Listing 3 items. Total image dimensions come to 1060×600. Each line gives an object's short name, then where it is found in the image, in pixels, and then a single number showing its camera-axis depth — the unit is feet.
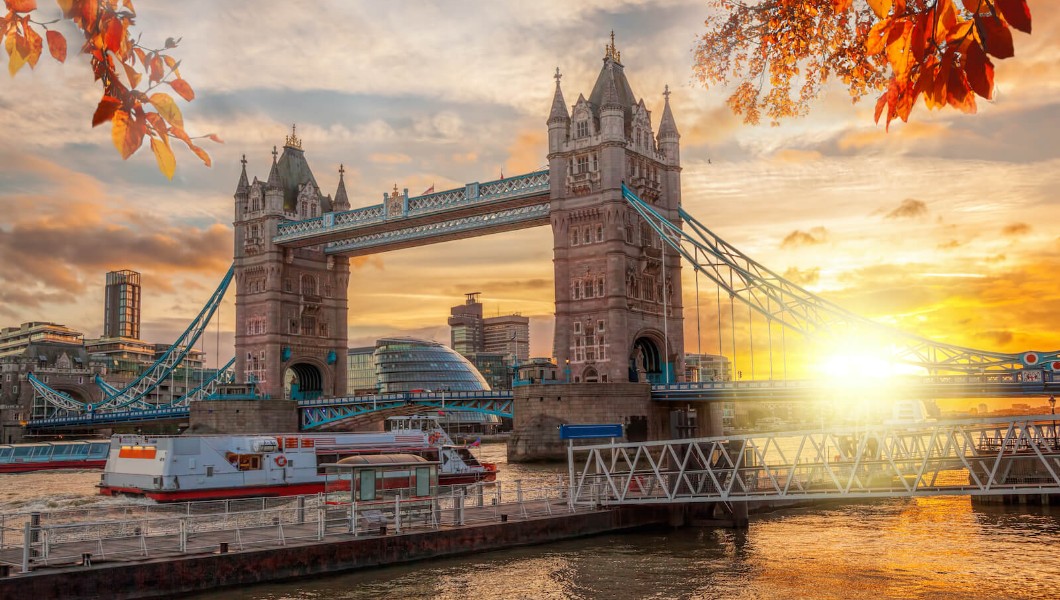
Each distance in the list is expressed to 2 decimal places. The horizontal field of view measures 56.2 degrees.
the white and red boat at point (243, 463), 157.69
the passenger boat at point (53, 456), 262.47
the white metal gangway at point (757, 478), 88.74
